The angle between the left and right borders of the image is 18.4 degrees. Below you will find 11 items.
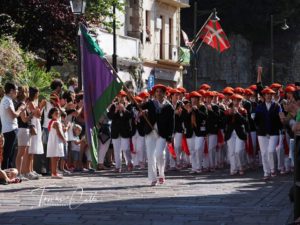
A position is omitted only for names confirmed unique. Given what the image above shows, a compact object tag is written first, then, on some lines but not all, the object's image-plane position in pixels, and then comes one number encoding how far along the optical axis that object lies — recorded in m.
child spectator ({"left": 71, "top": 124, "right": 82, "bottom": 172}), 21.81
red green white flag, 41.19
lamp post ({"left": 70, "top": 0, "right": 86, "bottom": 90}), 22.22
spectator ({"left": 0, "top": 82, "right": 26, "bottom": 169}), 17.58
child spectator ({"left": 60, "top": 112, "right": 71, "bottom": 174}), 20.59
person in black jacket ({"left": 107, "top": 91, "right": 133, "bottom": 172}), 23.14
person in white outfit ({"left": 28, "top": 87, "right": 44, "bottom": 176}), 18.83
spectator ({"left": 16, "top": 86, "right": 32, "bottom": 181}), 18.33
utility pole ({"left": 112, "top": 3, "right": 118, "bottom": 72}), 35.17
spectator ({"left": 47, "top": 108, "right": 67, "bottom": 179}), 19.69
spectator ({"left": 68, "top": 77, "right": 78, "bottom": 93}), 24.09
